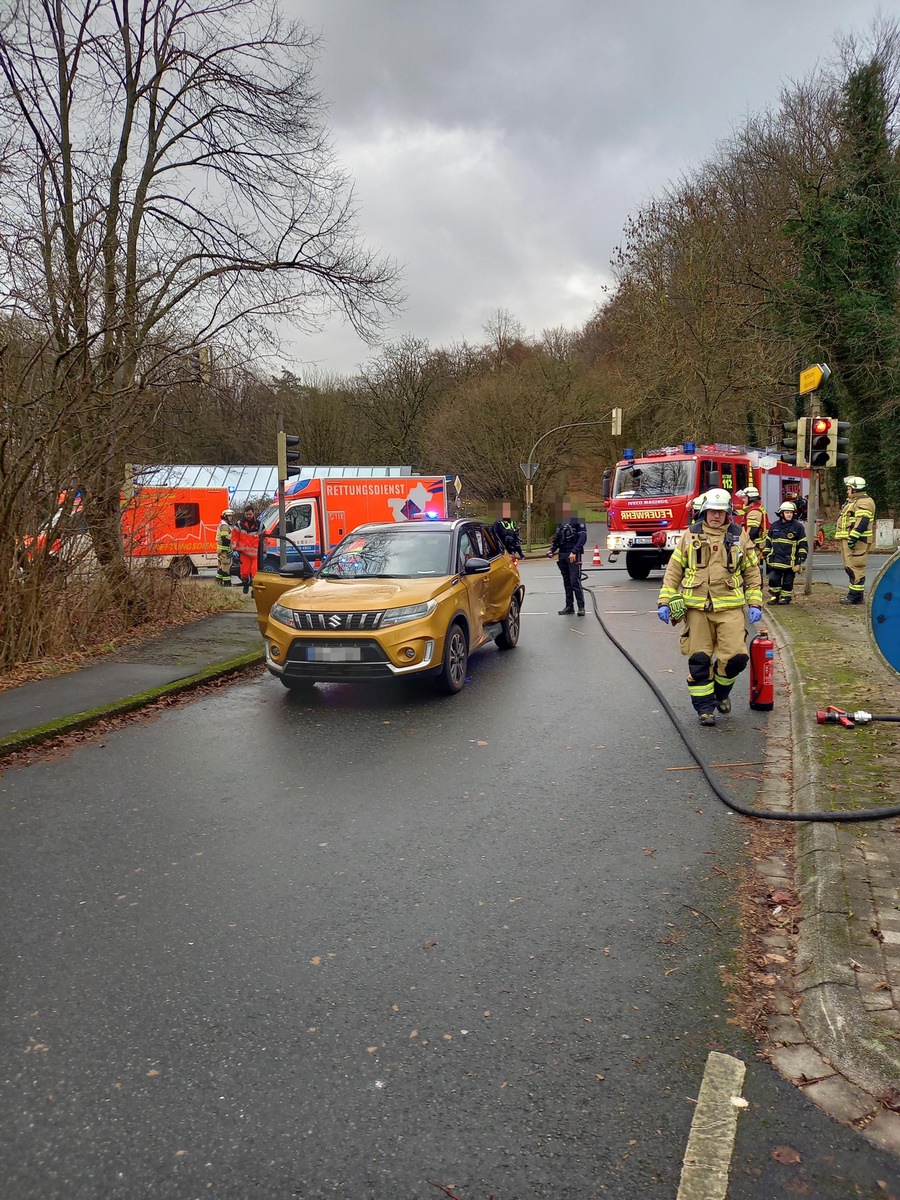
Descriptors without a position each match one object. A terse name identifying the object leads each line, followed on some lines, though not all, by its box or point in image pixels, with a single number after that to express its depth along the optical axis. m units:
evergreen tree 29.83
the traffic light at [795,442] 14.35
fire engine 20.45
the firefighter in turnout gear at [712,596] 7.17
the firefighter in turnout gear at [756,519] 14.89
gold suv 7.87
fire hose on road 4.69
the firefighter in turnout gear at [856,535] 14.51
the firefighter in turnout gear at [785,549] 15.37
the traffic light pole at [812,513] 14.45
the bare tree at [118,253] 9.88
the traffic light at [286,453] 13.79
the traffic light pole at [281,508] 13.64
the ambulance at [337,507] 21.91
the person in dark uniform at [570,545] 13.70
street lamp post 34.98
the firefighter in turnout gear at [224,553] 19.66
